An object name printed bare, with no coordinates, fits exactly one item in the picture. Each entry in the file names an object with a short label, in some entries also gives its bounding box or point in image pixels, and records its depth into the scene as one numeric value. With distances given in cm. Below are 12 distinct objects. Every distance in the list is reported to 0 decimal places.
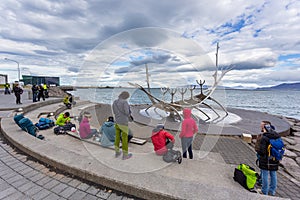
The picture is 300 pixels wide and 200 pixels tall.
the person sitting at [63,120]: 699
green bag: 321
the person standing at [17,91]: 1284
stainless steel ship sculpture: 1092
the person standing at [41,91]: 1638
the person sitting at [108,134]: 487
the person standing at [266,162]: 324
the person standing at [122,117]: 392
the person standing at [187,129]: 457
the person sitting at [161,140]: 405
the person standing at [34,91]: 1472
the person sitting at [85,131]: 560
